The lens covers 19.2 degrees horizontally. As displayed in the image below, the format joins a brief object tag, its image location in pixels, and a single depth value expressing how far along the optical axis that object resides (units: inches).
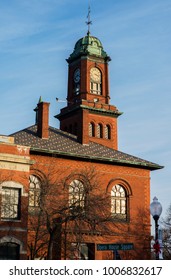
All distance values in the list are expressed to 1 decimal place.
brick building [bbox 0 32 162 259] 1300.3
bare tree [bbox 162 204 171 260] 2548.5
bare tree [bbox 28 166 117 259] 1211.7
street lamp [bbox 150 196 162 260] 617.9
